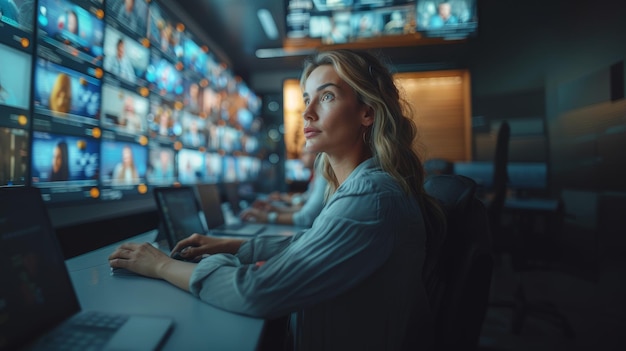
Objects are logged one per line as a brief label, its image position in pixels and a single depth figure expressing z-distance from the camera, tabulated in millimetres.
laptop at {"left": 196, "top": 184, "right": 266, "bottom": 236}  1699
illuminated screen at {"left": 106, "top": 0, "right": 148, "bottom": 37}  1545
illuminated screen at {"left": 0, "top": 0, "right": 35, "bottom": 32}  1016
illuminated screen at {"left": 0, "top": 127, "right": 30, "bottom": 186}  1024
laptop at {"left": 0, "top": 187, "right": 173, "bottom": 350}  528
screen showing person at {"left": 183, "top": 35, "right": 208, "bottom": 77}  2389
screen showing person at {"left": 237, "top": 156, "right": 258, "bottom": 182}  3591
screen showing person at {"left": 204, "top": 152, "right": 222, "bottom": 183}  2713
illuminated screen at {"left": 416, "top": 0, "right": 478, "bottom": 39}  2398
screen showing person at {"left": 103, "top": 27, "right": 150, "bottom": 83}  1533
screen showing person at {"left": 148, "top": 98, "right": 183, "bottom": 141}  1925
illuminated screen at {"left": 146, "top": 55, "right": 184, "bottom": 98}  1900
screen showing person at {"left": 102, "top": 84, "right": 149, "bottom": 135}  1540
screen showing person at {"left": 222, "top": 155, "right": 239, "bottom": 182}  3117
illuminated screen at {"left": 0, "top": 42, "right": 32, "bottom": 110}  1023
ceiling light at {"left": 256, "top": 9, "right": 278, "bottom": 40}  2838
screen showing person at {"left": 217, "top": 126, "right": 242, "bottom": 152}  3067
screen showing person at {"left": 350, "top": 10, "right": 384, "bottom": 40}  2459
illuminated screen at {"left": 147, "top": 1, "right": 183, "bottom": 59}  1916
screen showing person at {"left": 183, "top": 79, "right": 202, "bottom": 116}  2346
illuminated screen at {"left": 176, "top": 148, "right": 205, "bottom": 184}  2283
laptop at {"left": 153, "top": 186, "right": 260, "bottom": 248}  1213
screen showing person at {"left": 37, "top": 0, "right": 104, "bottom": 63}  1180
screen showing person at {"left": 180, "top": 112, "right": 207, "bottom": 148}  2345
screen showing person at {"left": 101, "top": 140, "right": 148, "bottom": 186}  1539
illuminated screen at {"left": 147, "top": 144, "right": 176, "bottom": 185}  1928
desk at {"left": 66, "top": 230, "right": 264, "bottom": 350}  569
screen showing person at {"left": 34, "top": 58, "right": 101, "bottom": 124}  1173
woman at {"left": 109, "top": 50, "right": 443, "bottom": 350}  619
